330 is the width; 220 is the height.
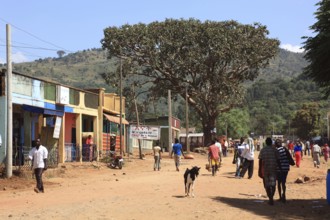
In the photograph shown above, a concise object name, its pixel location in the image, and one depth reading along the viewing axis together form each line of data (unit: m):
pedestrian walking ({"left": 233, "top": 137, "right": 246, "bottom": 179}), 22.46
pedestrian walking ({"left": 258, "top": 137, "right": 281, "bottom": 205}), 13.80
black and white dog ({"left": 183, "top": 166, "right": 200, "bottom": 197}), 14.60
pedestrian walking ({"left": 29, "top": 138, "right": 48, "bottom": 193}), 16.11
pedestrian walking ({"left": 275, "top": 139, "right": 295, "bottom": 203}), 14.29
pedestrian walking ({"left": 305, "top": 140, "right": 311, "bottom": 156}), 56.72
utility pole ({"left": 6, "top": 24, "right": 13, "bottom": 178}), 19.83
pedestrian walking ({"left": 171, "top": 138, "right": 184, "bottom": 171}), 25.77
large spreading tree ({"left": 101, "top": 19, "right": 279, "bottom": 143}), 47.22
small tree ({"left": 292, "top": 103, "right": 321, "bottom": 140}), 99.25
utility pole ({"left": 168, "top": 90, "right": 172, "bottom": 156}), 42.47
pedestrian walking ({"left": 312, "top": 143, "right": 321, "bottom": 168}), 32.94
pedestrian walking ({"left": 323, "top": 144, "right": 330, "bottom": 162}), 37.72
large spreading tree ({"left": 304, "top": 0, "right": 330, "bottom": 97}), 13.11
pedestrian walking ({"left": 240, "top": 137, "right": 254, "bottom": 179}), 21.86
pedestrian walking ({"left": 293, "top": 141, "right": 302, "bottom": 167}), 31.06
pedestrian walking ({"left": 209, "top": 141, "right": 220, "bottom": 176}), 22.34
